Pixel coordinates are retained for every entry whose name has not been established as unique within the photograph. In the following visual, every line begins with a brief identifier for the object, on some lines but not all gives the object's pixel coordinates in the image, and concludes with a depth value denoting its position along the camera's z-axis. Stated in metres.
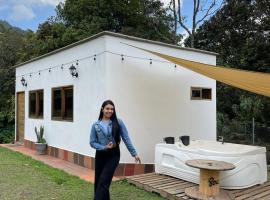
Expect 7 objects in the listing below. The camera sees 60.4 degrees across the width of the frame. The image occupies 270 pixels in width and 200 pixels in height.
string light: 5.59
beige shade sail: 4.30
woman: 3.35
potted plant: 7.55
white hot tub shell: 4.31
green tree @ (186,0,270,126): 10.94
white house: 5.55
